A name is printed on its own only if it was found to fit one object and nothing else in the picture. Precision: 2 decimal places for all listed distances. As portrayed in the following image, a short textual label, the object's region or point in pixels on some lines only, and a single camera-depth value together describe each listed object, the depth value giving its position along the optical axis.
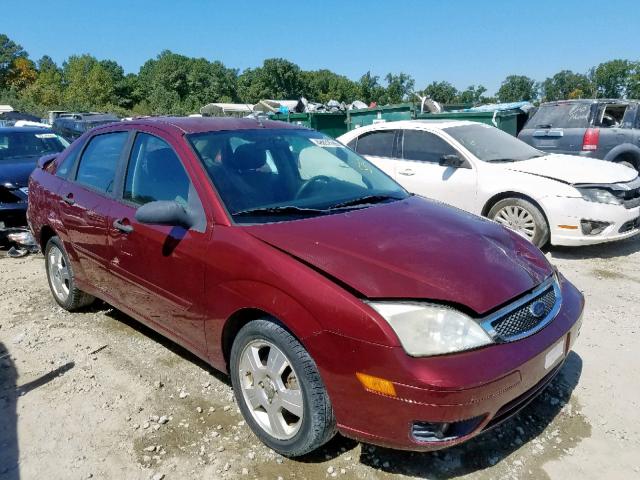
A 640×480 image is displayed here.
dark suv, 8.75
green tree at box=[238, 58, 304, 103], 88.75
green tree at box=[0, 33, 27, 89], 87.12
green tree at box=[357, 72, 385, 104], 97.25
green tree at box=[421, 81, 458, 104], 100.50
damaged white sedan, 5.53
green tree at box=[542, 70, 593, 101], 105.38
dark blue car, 6.63
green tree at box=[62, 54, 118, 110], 71.23
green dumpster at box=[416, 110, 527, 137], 10.84
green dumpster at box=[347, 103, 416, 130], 12.74
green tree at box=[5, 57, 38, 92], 86.50
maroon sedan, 2.09
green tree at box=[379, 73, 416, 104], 95.44
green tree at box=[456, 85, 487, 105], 100.81
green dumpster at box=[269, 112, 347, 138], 13.78
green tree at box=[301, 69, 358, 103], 100.81
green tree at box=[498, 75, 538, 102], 118.62
